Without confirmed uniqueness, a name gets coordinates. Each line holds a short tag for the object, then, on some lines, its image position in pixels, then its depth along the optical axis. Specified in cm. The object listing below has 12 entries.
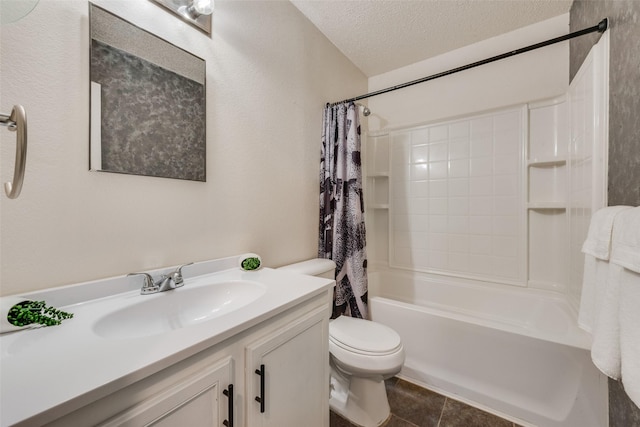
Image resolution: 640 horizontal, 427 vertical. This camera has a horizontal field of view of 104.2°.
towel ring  47
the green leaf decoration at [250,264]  121
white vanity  44
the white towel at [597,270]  82
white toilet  126
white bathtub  123
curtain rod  118
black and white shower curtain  181
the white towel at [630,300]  65
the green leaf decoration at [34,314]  61
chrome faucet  90
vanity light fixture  104
